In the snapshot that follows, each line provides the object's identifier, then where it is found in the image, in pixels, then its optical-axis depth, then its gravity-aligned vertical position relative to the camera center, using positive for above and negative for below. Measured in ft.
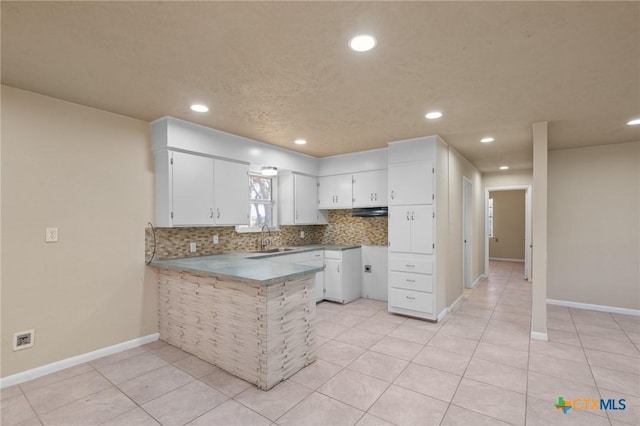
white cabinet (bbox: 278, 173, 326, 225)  16.10 +0.78
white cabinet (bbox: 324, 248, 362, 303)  15.66 -3.25
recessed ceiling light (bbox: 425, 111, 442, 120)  10.06 +3.29
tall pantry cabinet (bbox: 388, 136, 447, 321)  12.90 -0.60
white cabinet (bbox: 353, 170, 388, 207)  15.48 +1.25
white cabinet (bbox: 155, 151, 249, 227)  10.70 +0.88
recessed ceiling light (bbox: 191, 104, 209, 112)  9.45 +3.33
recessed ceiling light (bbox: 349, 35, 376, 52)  5.88 +3.37
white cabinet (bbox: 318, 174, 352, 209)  16.57 +1.19
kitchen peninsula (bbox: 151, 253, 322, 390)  8.00 -2.96
